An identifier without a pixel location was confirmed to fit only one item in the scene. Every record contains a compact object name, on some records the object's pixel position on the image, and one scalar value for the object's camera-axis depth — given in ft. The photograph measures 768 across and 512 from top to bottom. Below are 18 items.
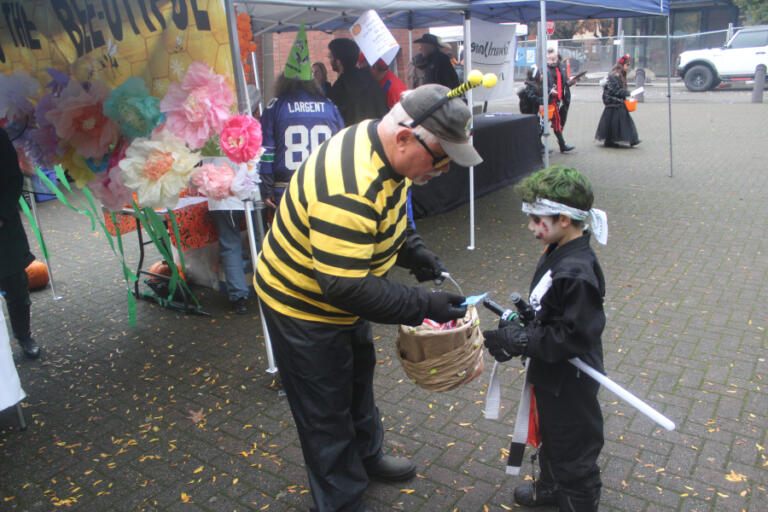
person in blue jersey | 15.53
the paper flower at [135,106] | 10.14
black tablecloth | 25.57
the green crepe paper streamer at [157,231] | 11.60
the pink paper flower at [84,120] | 10.27
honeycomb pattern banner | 9.89
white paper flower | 10.08
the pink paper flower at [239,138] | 10.52
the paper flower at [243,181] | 11.15
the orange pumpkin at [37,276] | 19.16
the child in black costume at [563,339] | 7.14
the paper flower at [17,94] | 10.19
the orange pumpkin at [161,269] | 18.44
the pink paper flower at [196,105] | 10.21
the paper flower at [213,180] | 10.97
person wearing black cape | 36.91
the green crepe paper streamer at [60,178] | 11.48
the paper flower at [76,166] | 11.02
